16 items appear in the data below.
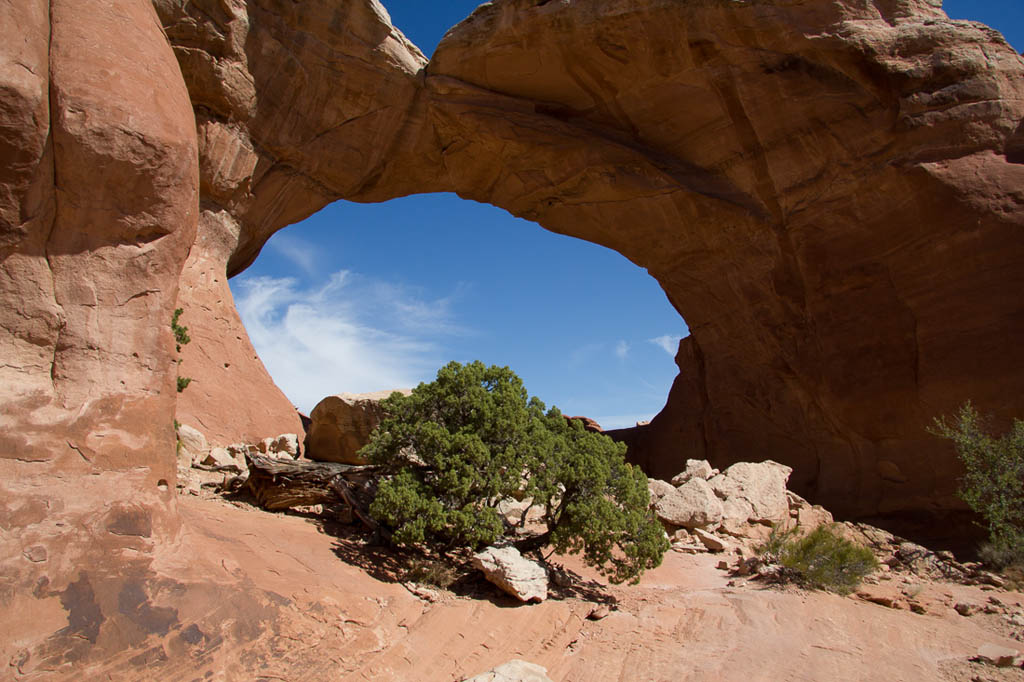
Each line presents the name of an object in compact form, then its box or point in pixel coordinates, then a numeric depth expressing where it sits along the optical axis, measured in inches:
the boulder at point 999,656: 242.7
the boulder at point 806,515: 481.4
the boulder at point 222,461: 400.8
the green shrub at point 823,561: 346.7
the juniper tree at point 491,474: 293.3
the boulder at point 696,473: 518.7
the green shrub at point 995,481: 415.0
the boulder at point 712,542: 424.5
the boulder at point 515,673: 195.3
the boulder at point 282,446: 506.4
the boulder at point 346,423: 515.5
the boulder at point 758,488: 474.3
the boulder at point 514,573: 281.0
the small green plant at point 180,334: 418.9
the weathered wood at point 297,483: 342.9
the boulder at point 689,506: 446.0
